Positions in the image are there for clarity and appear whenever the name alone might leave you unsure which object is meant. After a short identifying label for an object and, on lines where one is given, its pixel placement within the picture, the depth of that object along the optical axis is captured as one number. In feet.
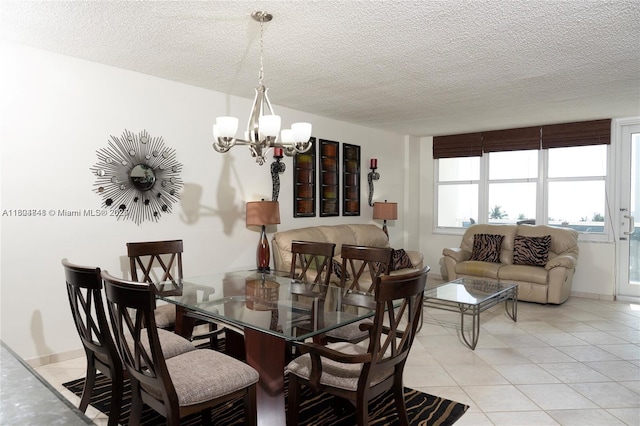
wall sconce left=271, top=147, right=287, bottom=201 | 15.57
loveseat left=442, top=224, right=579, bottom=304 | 16.56
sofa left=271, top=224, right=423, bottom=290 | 14.83
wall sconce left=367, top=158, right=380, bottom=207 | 19.85
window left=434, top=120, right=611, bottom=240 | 18.52
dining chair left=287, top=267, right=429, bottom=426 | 5.97
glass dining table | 6.88
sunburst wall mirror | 11.41
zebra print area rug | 7.94
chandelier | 8.19
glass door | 17.72
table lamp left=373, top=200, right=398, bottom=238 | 19.75
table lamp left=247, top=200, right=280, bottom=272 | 13.80
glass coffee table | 12.14
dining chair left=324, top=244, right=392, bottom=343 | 8.24
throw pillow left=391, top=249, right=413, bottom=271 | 16.61
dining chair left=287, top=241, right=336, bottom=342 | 7.11
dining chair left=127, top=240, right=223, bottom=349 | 9.68
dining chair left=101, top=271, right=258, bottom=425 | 5.52
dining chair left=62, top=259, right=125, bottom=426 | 6.40
